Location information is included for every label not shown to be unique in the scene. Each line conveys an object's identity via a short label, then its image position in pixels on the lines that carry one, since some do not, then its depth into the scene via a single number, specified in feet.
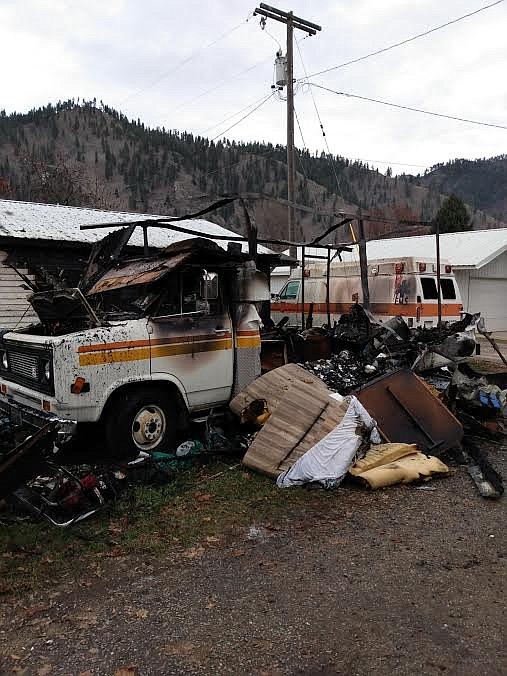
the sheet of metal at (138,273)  21.38
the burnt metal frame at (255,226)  22.75
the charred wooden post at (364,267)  31.68
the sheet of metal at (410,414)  21.02
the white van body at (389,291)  39.93
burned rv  18.88
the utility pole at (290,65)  58.39
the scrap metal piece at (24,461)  14.64
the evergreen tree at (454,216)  127.13
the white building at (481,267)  73.05
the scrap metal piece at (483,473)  17.65
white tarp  18.04
